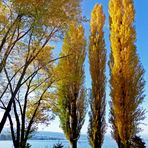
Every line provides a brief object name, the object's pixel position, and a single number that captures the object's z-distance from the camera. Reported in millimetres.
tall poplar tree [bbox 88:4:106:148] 10189
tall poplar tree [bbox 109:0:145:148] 8860
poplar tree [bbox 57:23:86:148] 10241
